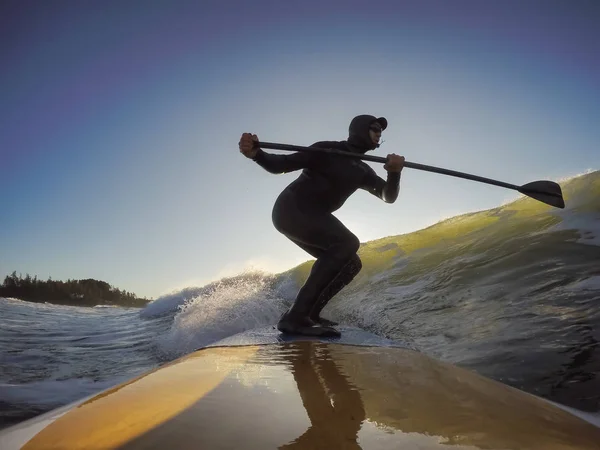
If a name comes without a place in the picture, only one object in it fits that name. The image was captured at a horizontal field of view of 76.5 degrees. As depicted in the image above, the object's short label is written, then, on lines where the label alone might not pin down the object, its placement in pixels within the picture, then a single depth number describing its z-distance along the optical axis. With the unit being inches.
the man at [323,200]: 117.3
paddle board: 34.8
